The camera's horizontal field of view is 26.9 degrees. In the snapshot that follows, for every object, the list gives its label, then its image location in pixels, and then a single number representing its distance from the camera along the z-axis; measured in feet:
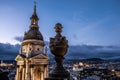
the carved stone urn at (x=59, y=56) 17.88
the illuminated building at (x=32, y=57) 81.05
